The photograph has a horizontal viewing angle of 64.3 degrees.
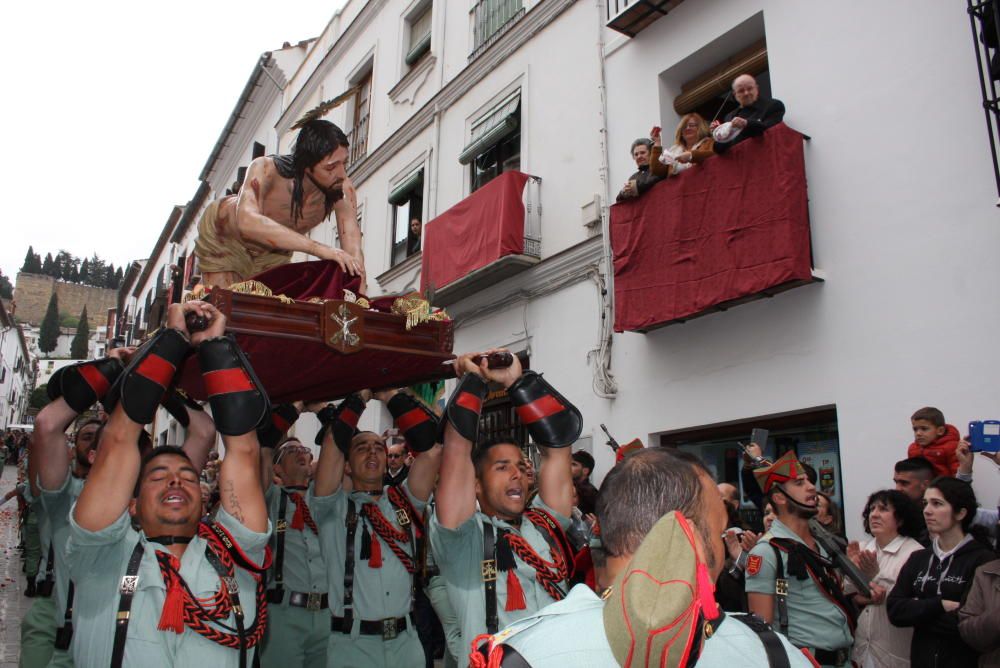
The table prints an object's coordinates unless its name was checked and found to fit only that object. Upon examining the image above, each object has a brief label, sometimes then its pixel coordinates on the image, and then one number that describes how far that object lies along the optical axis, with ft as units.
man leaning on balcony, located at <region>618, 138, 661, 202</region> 24.03
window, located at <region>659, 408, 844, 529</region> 20.63
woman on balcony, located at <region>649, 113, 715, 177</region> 22.38
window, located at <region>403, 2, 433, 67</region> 42.75
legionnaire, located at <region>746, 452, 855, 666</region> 12.27
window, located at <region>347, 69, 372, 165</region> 48.62
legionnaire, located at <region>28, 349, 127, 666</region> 10.91
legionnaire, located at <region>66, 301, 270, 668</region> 7.93
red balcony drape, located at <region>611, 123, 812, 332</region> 20.07
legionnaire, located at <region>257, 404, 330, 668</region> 14.92
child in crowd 15.70
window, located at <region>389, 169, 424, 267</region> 41.29
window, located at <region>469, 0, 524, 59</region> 35.19
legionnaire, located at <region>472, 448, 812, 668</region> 3.72
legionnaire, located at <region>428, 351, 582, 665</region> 9.32
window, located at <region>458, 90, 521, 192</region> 33.76
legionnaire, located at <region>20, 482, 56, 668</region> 13.16
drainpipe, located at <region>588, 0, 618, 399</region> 26.20
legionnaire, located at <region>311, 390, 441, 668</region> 12.94
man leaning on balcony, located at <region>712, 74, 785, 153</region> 20.97
